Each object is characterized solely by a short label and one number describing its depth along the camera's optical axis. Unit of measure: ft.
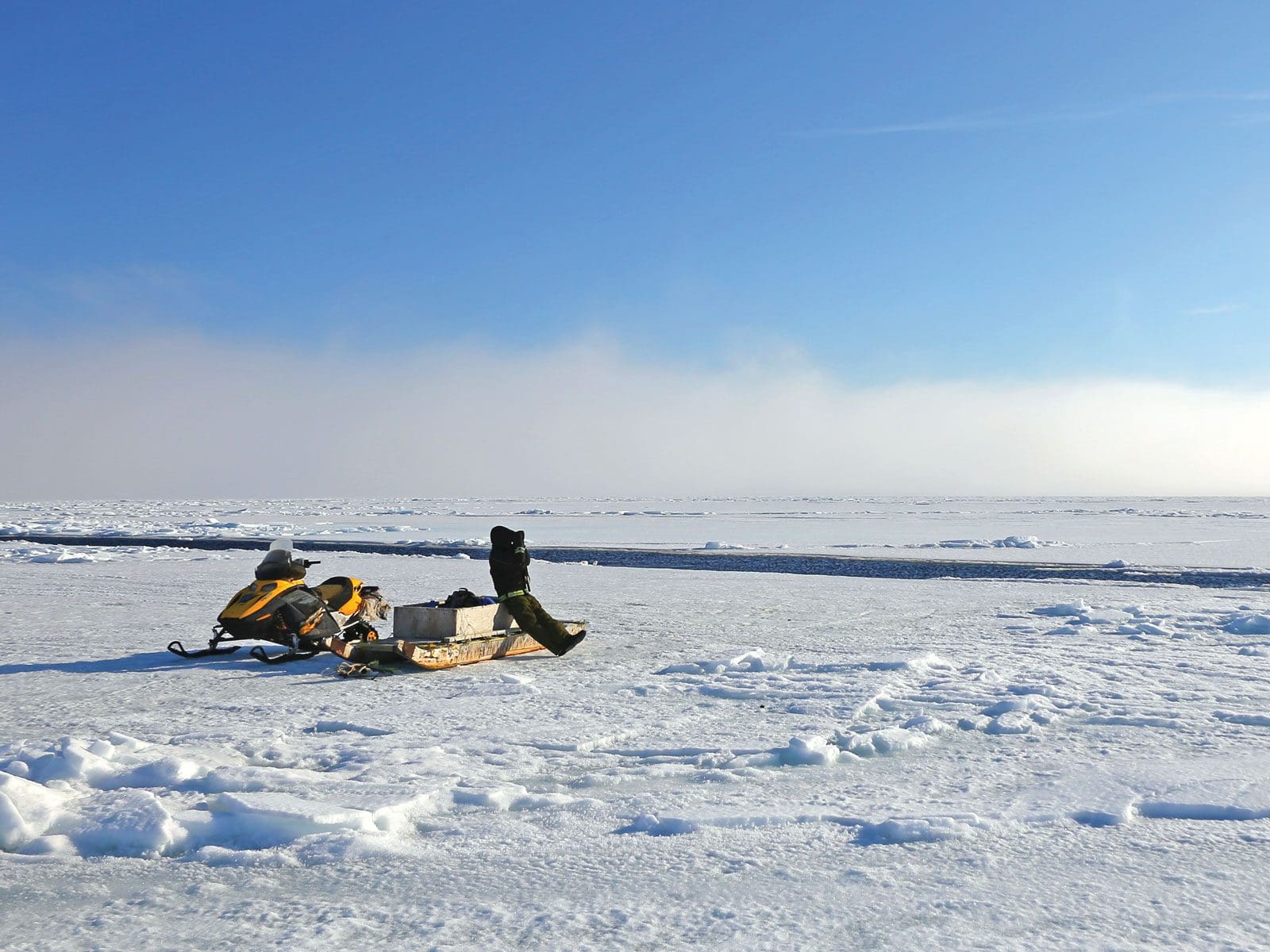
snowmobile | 29.50
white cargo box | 28.71
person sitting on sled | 29.25
